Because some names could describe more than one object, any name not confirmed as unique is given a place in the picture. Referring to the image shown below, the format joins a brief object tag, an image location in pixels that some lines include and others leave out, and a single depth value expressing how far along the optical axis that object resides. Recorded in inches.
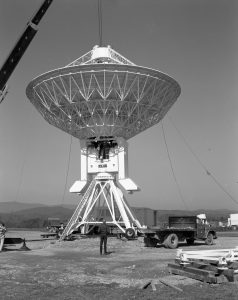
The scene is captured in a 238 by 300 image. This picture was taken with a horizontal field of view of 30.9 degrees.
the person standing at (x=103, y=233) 858.8
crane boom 634.8
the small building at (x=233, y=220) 2431.1
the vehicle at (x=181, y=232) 1035.3
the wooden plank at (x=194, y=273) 457.9
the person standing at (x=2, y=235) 925.2
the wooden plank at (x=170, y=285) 417.4
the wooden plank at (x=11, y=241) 987.3
